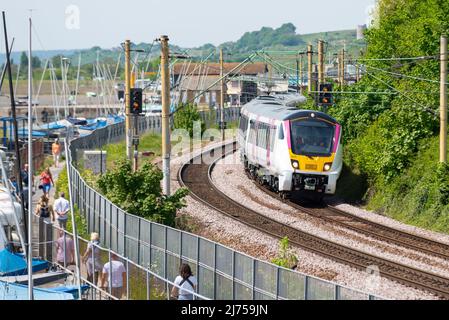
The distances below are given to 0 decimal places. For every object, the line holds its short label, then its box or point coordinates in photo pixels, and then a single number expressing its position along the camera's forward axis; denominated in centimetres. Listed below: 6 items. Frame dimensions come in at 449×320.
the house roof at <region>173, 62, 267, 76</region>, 14162
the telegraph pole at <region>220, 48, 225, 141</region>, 6160
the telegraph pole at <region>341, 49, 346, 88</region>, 5280
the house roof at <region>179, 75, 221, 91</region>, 12606
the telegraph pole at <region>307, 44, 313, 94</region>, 4805
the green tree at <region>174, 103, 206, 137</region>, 6228
